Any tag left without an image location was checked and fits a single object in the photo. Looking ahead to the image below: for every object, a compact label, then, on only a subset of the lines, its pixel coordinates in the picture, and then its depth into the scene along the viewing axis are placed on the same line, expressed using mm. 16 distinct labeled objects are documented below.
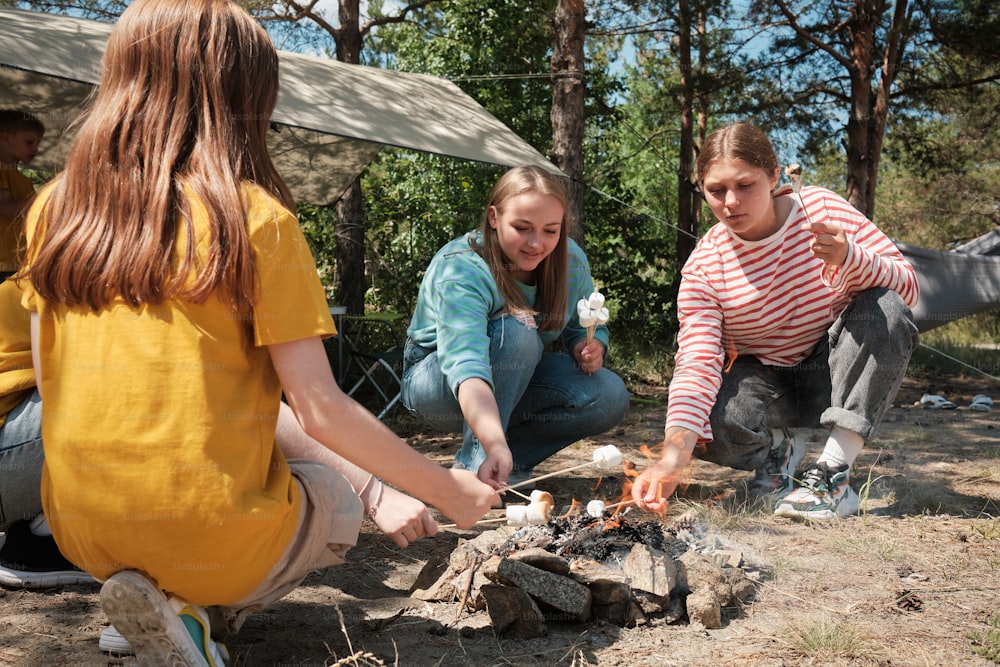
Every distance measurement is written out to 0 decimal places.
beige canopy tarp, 3957
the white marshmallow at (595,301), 2947
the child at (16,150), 3662
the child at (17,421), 2039
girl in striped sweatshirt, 2734
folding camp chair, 5203
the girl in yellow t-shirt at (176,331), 1408
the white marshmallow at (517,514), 2168
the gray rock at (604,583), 2057
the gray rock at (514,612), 1996
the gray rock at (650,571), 2035
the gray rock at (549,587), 2016
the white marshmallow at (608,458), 2254
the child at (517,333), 2834
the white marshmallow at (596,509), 2371
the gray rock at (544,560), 2053
